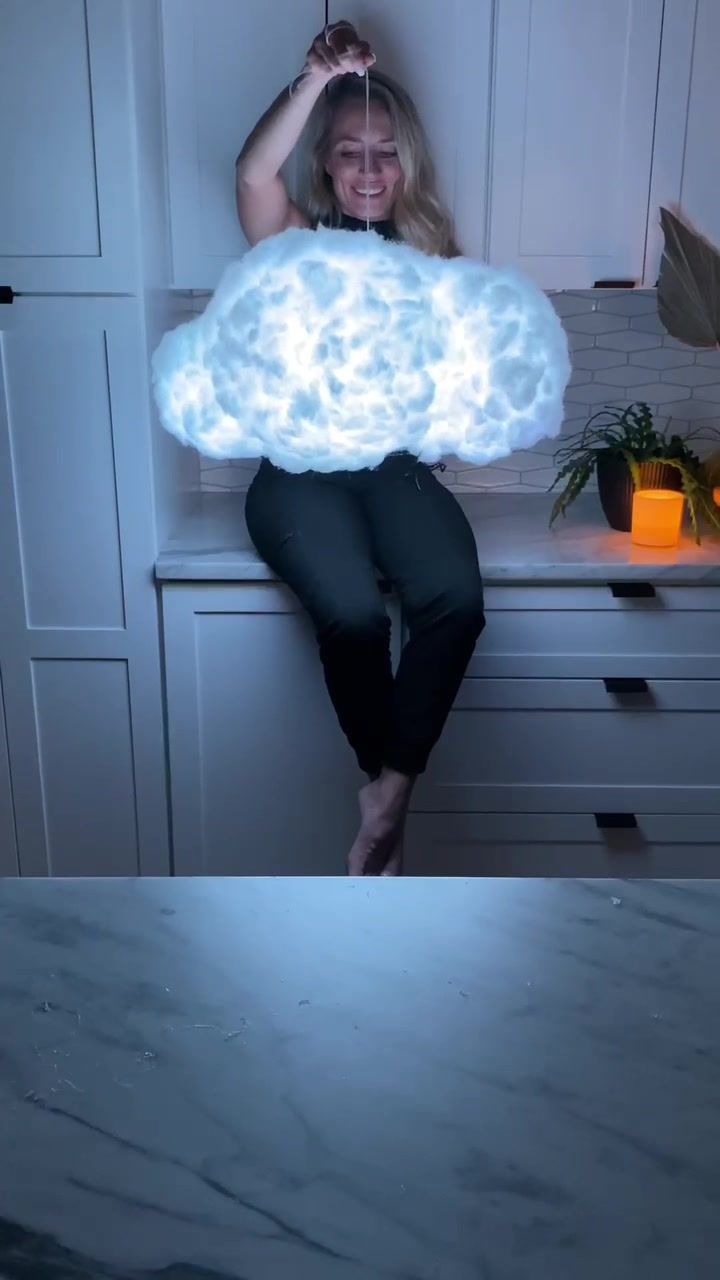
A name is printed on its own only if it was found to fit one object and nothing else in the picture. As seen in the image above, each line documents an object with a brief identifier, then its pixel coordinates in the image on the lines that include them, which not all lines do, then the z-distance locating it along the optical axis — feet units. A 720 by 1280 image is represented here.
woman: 6.17
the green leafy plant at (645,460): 7.29
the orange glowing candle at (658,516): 7.12
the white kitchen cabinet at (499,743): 7.02
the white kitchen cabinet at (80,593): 6.63
